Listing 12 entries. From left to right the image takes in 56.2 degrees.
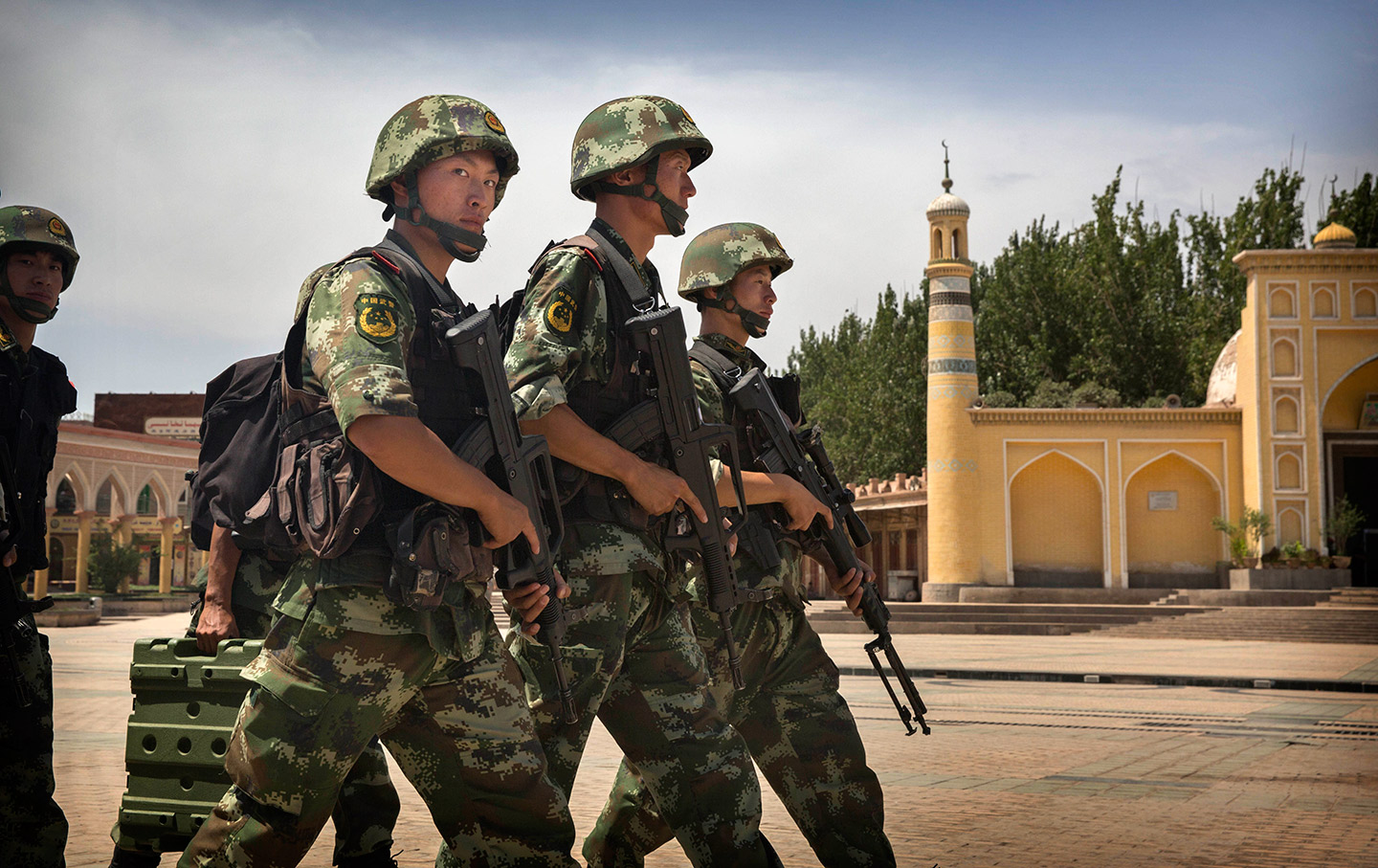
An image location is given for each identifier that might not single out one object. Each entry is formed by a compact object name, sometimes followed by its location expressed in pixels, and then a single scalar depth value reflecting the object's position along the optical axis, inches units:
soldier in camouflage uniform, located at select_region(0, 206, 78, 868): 130.3
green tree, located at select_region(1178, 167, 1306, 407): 1411.2
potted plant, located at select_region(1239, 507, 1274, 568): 1029.0
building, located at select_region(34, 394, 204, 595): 1162.6
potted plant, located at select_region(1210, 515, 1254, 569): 1029.2
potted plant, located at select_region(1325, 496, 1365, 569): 1020.5
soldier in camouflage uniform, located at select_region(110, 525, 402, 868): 140.2
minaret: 1097.4
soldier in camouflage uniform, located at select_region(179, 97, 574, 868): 92.6
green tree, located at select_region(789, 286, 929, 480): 1493.6
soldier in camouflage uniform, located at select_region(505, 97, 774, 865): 114.2
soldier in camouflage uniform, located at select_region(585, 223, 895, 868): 136.6
